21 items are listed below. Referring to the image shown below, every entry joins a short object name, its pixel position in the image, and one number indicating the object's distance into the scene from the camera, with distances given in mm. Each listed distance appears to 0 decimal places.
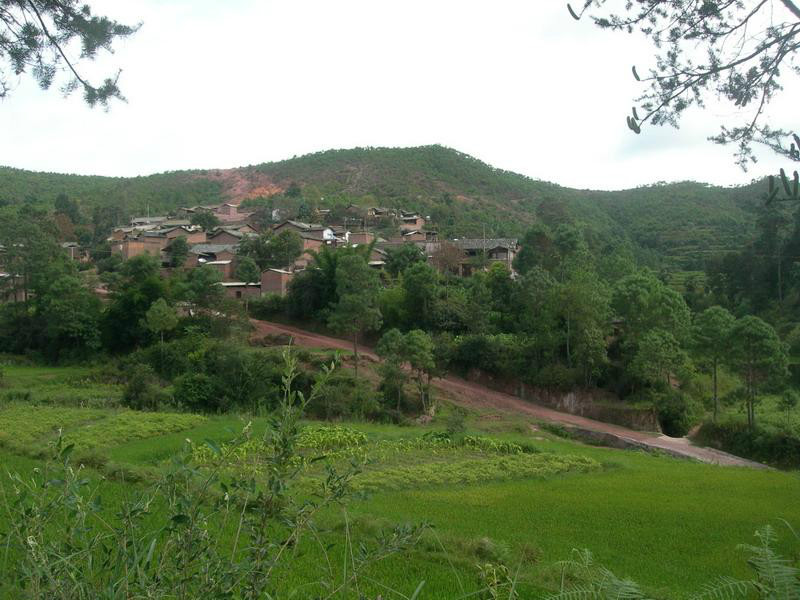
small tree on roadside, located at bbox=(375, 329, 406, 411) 25875
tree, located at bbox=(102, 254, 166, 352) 33719
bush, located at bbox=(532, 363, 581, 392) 29781
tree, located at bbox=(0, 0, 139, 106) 7527
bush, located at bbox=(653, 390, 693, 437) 26438
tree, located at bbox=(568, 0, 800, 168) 7734
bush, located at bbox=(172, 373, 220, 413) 26094
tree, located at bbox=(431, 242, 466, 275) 40375
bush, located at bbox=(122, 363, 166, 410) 25453
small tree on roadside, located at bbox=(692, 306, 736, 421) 23875
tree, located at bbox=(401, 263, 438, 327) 33750
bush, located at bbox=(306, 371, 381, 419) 25469
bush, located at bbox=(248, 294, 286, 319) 37438
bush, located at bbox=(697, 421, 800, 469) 22172
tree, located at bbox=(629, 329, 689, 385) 26500
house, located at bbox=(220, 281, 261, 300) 39300
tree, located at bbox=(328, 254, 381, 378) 29109
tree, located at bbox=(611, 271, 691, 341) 29266
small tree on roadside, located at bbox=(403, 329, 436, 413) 25656
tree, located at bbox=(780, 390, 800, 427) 23641
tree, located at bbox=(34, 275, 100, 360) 33350
